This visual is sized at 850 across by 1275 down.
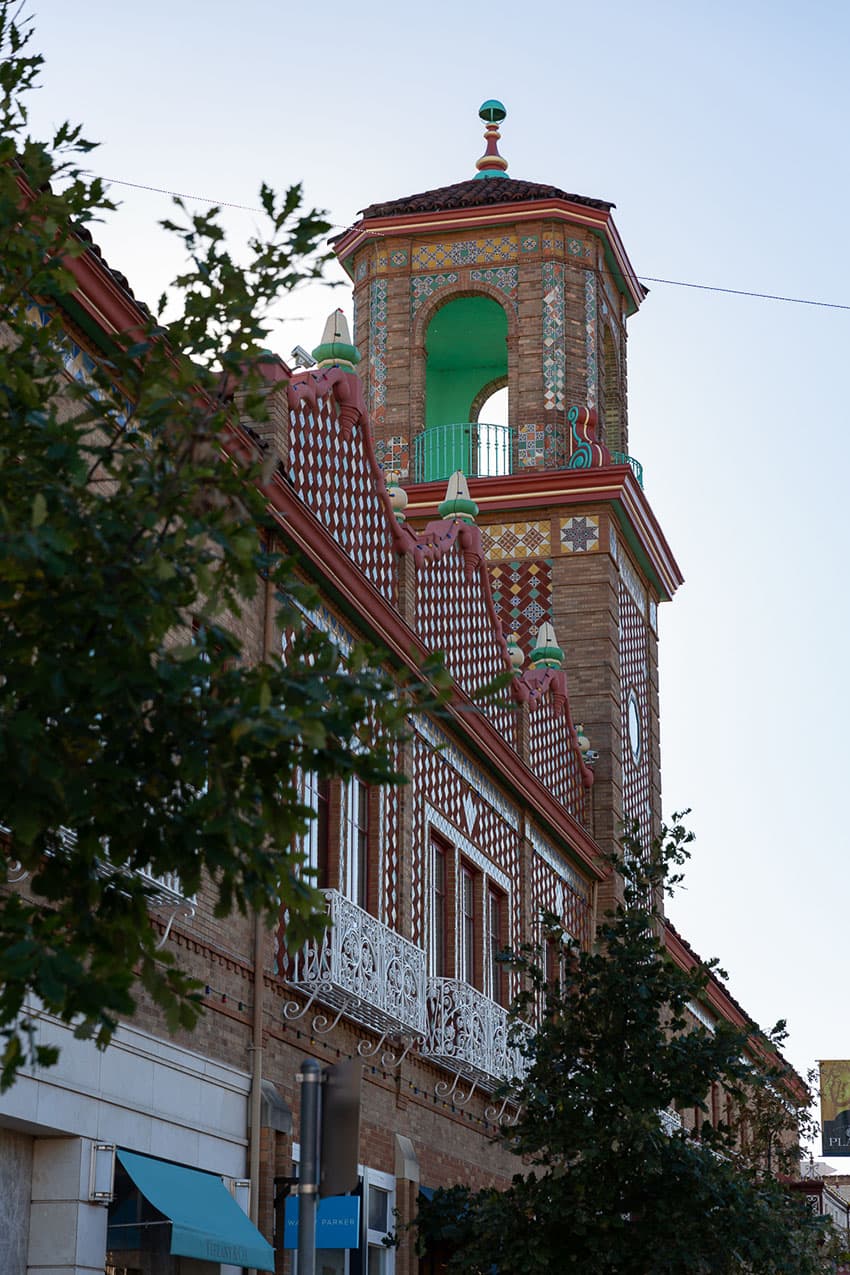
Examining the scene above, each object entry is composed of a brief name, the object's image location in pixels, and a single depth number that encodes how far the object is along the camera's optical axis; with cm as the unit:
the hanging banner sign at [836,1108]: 6197
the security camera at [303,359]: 2059
